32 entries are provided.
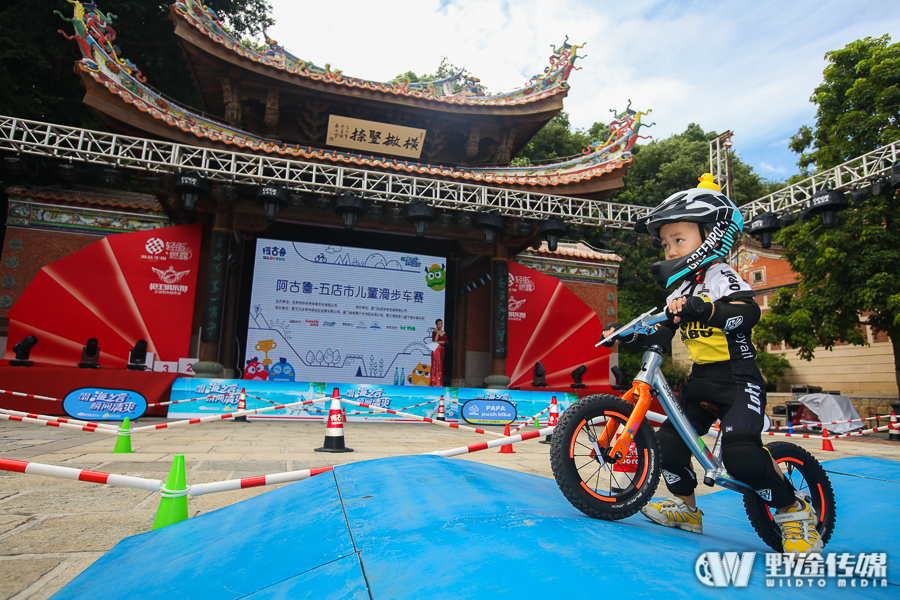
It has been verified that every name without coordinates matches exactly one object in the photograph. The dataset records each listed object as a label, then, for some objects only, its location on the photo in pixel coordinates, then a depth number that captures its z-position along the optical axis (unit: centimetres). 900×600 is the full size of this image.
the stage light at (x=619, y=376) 1101
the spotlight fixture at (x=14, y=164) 831
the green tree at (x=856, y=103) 1152
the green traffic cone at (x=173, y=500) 204
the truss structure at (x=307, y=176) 823
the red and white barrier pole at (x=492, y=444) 284
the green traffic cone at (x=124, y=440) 437
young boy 168
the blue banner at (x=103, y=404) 765
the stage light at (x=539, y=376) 1109
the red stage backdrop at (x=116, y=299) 958
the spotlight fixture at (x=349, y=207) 939
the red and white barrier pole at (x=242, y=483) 208
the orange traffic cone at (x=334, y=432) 496
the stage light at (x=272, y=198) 905
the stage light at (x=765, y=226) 927
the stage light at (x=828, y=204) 841
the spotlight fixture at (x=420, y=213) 956
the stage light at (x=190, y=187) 873
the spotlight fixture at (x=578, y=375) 1094
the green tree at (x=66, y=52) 1263
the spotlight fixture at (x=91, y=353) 849
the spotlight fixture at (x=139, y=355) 859
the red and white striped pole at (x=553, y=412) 696
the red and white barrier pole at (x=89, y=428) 416
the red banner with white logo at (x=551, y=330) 1266
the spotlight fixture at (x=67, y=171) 839
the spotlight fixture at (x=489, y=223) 1002
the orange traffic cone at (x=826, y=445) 663
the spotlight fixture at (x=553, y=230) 1023
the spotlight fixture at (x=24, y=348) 802
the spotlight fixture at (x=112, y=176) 863
